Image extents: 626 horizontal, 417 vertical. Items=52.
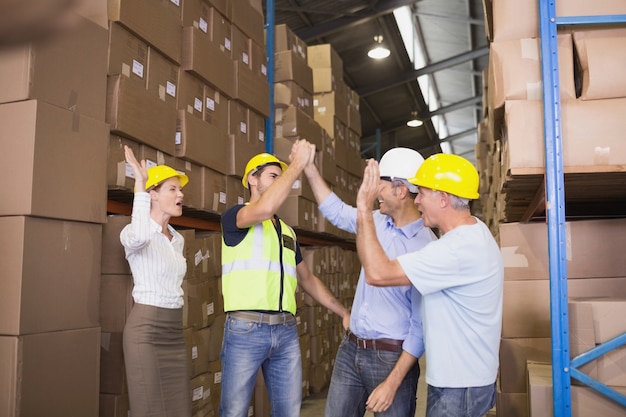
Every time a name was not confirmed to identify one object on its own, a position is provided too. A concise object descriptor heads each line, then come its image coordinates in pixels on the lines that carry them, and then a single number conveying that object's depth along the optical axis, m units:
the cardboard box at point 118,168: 3.32
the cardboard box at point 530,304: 3.69
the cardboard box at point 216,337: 4.41
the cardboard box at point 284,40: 6.53
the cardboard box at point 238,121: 4.96
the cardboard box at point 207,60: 4.23
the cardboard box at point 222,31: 4.72
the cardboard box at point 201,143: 4.08
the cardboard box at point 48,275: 2.66
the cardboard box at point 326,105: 7.73
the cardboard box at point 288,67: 6.36
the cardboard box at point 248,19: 5.12
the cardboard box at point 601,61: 2.96
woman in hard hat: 2.89
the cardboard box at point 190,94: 4.17
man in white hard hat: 2.54
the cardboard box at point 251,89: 5.01
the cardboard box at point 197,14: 4.30
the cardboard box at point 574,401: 2.87
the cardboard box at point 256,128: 5.31
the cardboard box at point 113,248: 3.37
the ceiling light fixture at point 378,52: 10.50
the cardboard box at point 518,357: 3.72
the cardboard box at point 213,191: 4.39
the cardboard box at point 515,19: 3.13
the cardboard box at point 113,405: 3.33
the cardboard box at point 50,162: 2.72
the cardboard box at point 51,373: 2.60
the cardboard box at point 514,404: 3.73
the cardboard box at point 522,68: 3.03
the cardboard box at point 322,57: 7.68
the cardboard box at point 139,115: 3.38
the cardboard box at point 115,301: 3.38
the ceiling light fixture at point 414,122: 15.71
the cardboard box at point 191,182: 4.10
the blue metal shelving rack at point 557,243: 2.87
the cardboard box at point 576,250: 3.68
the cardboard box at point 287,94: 6.33
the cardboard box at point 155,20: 3.51
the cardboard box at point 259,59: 5.44
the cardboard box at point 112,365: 3.35
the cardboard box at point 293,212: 6.19
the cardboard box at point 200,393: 4.14
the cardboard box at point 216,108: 4.56
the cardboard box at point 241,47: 5.10
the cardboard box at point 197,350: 4.04
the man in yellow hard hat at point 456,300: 2.27
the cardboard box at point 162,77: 3.81
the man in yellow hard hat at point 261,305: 2.97
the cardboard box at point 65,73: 2.77
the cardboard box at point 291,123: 6.26
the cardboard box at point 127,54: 3.44
